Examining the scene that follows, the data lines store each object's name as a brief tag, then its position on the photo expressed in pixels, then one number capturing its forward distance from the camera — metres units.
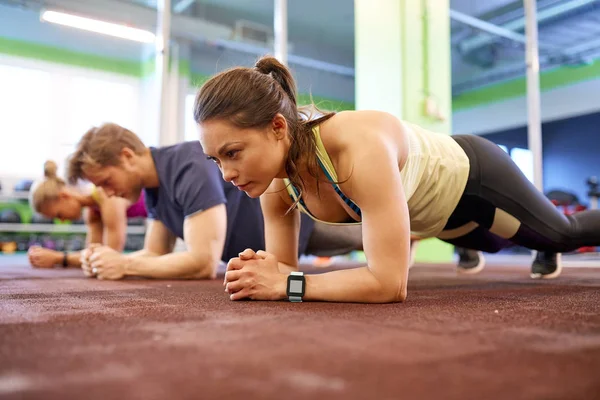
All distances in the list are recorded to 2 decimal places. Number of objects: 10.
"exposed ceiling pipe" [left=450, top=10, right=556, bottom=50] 5.83
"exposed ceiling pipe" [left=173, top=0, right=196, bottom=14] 6.46
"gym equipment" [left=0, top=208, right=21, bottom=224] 6.39
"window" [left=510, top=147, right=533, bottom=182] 8.15
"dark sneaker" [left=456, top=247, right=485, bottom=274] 2.58
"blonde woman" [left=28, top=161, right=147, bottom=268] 2.69
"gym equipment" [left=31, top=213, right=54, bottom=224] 6.69
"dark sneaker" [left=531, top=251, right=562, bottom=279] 2.01
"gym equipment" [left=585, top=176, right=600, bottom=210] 5.71
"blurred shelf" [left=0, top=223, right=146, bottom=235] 6.30
